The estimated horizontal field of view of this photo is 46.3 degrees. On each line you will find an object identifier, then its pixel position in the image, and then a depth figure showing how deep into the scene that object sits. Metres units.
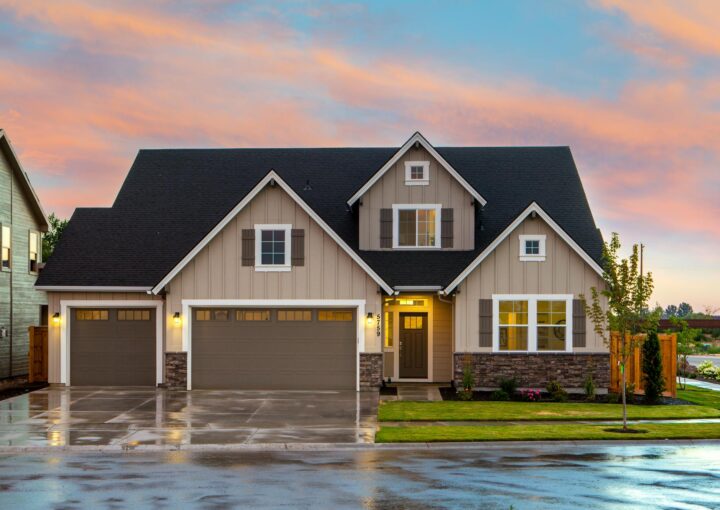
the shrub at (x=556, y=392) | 25.48
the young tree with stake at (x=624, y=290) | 19.77
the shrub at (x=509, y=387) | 25.91
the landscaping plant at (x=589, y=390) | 25.68
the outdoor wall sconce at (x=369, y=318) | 27.44
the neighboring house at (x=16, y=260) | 31.88
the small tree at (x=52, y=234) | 70.20
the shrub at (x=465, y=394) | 25.33
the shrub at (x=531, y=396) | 25.25
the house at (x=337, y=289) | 27.27
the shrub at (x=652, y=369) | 24.98
